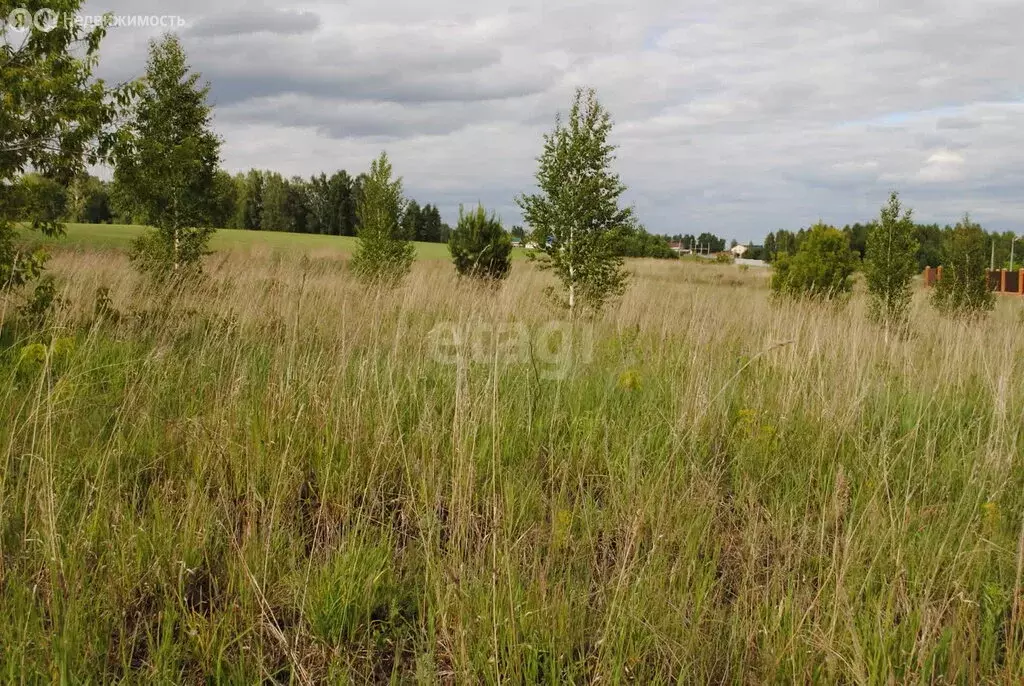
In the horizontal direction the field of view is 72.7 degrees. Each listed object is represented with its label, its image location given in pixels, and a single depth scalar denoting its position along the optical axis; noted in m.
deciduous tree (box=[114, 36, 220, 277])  11.98
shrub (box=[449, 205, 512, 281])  17.33
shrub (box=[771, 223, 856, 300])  17.39
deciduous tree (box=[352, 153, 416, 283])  16.94
